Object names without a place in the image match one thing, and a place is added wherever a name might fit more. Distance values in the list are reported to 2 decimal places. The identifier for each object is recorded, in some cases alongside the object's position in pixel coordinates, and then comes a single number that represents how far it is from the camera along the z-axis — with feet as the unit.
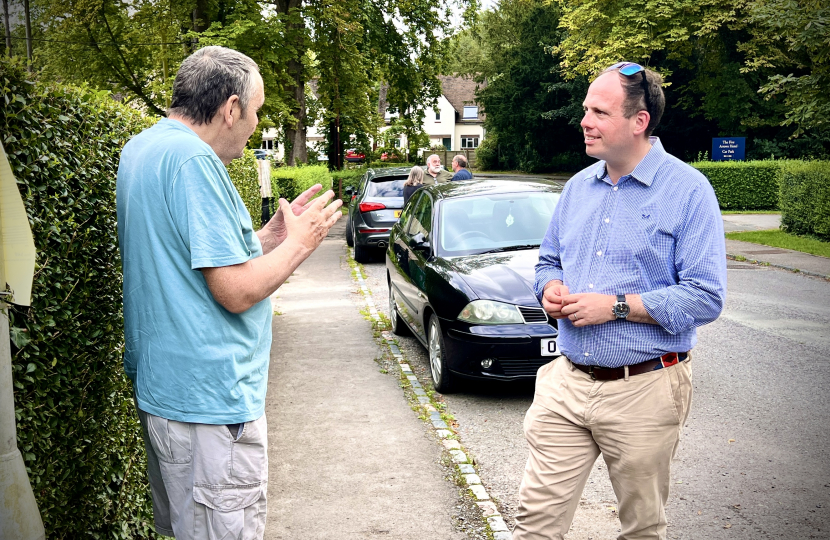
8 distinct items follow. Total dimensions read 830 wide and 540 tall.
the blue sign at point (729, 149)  103.04
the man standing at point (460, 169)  47.19
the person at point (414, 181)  47.60
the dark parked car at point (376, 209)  52.95
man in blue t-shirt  7.48
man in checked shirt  9.45
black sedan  21.43
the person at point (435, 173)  47.78
